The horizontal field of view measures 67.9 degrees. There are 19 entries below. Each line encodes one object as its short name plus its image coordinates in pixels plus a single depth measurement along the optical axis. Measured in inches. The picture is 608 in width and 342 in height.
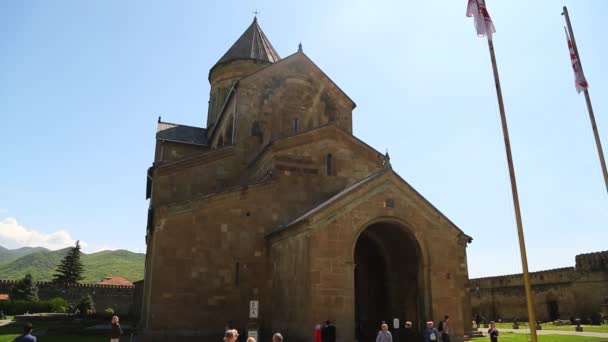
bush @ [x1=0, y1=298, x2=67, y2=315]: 1460.4
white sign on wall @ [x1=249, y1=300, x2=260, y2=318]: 493.0
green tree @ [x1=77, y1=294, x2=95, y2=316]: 1240.0
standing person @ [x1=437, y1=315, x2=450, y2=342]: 495.2
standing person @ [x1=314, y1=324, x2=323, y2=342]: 461.4
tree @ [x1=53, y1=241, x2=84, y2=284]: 2054.6
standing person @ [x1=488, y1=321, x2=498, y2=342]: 550.3
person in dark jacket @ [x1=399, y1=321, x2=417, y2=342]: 579.5
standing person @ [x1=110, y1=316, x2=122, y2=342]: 482.4
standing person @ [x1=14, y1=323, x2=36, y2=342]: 303.1
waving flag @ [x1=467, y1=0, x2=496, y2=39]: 429.7
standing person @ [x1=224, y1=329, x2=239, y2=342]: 217.6
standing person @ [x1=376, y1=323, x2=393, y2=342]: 421.7
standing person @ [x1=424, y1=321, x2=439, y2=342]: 462.6
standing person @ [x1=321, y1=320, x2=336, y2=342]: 472.1
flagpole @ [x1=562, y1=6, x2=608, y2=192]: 470.2
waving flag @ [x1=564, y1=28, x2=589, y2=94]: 486.0
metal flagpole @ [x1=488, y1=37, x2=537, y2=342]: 355.3
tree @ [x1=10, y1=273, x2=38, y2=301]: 1622.8
